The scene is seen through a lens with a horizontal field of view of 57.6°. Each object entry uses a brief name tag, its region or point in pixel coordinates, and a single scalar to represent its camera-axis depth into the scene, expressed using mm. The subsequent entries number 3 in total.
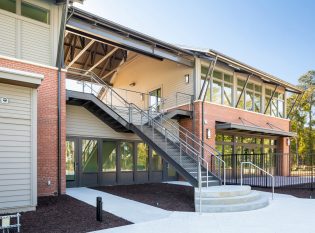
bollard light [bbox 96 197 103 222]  6996
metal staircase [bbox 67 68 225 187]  10797
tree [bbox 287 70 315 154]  33531
